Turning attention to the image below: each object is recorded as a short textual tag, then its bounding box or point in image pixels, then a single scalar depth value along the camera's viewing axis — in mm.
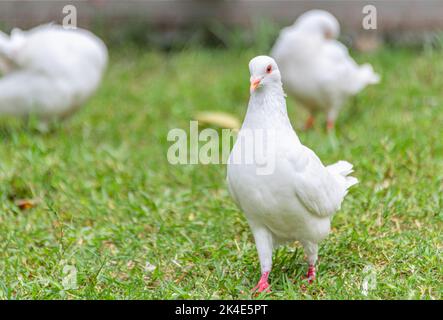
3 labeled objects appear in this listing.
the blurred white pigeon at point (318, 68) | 6254
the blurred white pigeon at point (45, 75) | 6215
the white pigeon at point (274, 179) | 3215
